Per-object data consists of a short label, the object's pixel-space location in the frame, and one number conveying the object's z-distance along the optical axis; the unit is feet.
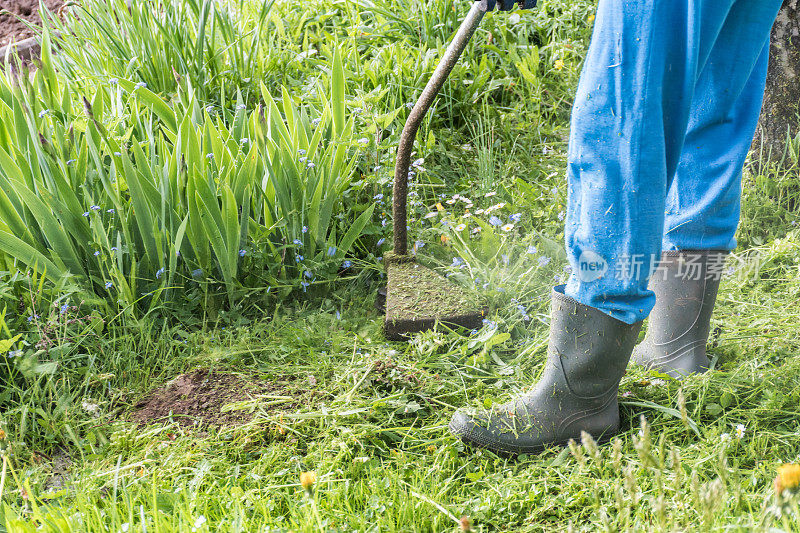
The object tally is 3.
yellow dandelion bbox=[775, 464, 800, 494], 10.49
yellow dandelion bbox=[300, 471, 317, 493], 11.04
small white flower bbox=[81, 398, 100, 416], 12.58
